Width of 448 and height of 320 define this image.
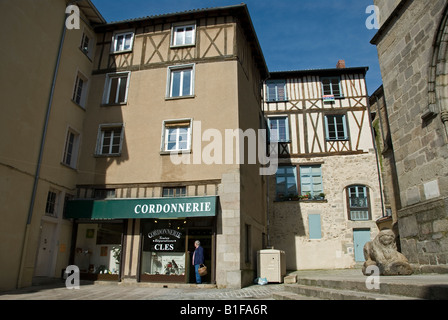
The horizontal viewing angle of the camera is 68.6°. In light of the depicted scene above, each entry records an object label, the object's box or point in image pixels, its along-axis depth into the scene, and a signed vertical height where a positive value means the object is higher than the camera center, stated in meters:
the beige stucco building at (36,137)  7.80 +2.90
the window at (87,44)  11.30 +7.02
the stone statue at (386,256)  5.77 -0.02
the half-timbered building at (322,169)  14.23 +3.79
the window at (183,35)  10.98 +7.08
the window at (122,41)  11.45 +7.14
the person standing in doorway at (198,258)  8.50 -0.12
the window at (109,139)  10.36 +3.48
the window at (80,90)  10.76 +5.19
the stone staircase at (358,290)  3.32 -0.44
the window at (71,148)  10.05 +3.11
